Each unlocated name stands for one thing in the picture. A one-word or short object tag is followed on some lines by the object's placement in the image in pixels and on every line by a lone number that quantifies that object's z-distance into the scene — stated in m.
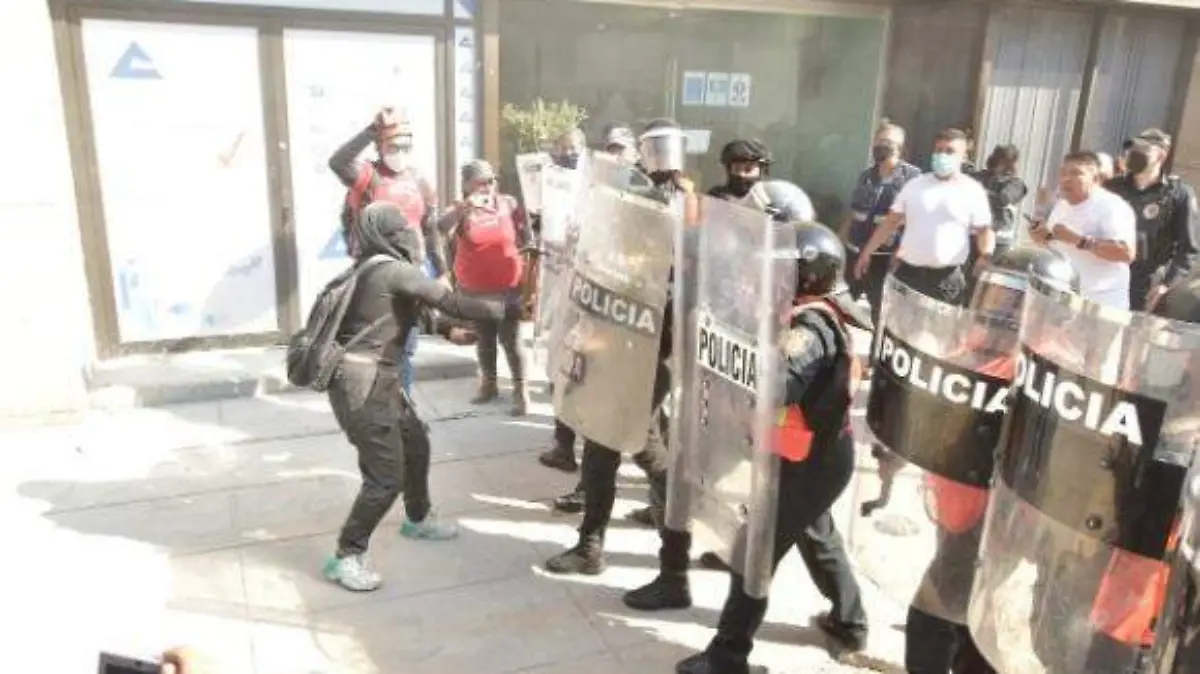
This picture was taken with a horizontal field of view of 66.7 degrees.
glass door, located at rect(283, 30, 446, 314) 6.25
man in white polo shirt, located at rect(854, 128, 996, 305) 5.67
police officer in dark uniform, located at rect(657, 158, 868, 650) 3.32
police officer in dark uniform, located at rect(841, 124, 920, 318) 6.54
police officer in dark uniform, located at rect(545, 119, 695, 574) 3.47
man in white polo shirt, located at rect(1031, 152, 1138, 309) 4.85
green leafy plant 7.36
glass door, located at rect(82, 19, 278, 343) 5.81
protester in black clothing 3.56
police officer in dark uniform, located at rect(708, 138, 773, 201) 4.39
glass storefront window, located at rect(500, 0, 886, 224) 7.90
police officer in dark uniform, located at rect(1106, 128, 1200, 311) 5.45
